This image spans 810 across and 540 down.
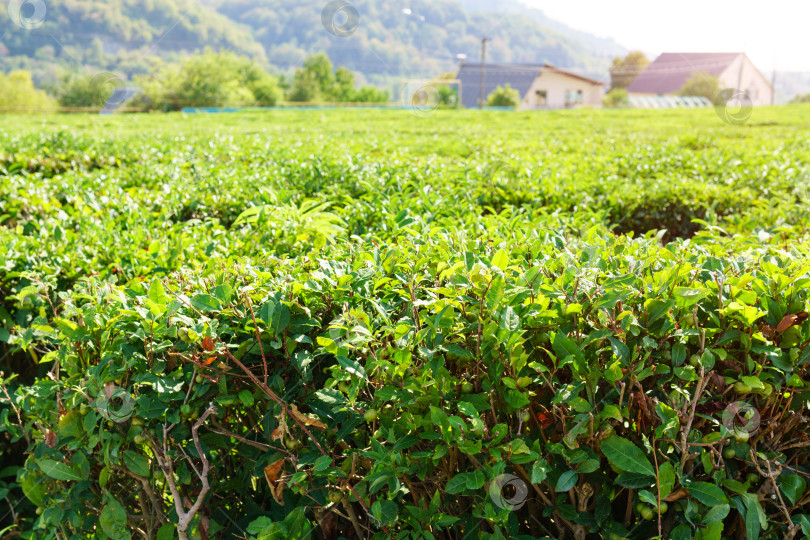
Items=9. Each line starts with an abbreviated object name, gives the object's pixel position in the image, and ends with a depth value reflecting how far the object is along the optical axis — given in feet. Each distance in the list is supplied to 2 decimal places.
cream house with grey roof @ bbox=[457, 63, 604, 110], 239.71
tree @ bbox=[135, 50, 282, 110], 171.73
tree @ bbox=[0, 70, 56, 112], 203.10
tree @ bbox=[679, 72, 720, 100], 195.42
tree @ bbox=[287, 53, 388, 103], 214.28
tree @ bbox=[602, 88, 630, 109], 199.21
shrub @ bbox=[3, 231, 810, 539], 4.52
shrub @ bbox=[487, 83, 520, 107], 213.87
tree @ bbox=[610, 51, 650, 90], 228.22
